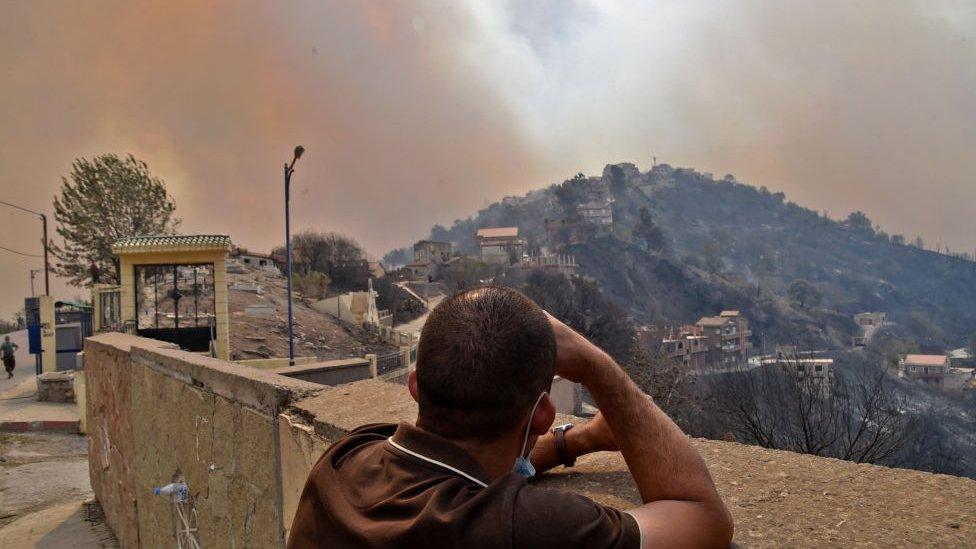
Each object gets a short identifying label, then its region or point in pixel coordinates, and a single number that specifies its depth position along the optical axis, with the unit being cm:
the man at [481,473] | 95
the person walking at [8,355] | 2092
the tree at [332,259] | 4862
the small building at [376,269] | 5786
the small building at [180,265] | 1195
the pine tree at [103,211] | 2628
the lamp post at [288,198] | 1429
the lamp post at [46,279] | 2620
